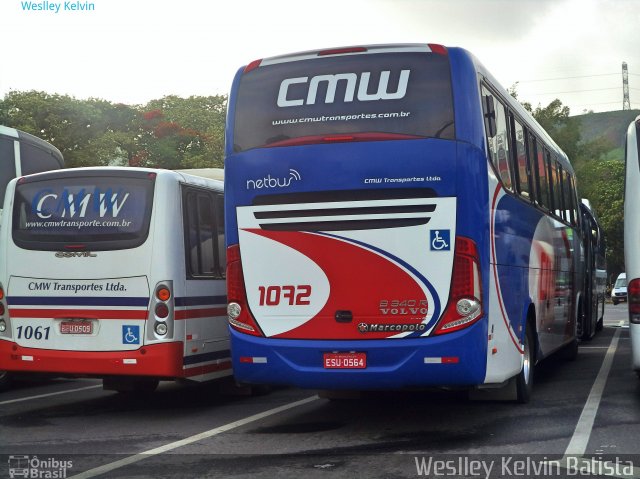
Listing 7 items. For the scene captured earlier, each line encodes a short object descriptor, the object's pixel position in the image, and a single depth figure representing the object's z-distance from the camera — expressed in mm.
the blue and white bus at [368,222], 8641
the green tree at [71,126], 61438
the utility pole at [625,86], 119550
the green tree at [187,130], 63250
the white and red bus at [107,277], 10188
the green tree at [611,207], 79394
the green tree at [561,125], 60500
